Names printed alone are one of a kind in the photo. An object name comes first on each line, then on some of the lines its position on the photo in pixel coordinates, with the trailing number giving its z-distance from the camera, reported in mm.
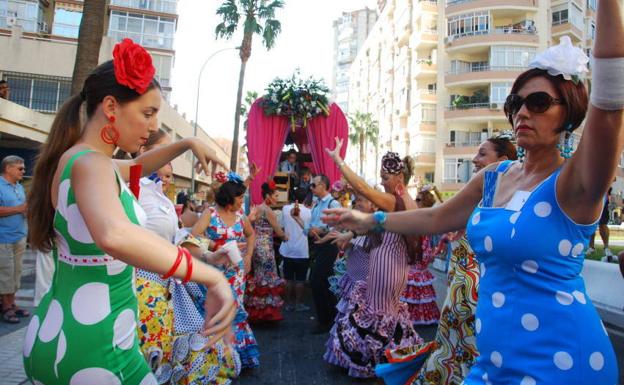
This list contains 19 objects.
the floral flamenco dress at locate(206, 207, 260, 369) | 5117
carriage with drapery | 11016
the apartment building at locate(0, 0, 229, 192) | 18209
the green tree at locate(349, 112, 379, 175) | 62562
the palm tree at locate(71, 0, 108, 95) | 7138
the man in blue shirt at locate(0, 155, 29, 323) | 6609
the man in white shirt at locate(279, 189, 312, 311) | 8484
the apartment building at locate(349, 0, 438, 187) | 44844
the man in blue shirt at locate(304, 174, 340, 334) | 6957
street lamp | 29166
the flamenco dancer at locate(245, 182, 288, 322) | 7191
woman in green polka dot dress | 1510
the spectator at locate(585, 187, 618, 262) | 12955
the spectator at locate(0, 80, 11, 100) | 11234
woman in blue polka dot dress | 1512
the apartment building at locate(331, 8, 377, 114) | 103625
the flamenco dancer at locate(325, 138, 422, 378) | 4668
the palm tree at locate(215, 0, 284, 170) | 23344
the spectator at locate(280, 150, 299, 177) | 12280
